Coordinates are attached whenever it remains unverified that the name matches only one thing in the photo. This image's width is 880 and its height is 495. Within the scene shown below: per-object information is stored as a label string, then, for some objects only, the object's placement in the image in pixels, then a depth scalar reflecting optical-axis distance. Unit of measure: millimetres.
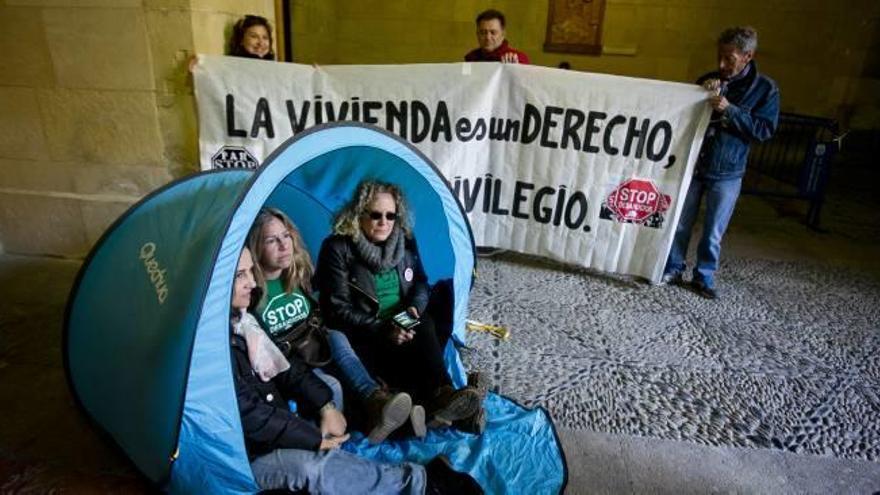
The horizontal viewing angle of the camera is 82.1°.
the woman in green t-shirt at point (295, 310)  1932
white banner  3207
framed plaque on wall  7148
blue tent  1532
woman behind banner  3254
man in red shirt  3455
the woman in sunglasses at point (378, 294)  2205
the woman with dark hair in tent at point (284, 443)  1649
